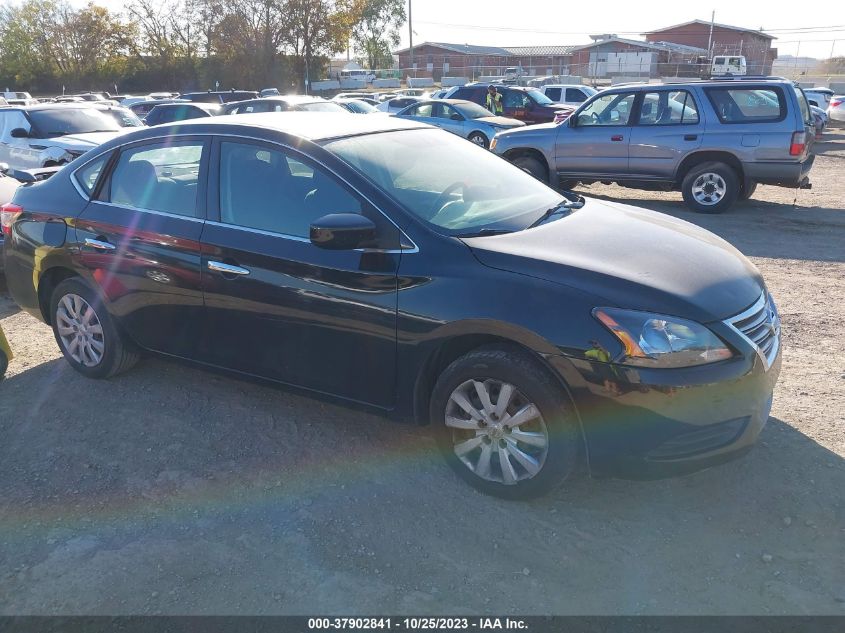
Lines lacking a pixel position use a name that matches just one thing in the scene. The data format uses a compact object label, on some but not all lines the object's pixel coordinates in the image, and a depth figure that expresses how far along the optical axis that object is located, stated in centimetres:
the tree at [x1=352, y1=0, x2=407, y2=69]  8106
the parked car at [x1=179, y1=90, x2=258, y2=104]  2703
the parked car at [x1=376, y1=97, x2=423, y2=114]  2265
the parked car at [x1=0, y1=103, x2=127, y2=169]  1161
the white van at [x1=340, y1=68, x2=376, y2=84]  6507
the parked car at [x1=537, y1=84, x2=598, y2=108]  2491
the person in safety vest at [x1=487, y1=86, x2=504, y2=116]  1925
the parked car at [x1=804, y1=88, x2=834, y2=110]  2512
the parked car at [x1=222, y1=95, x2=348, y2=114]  1473
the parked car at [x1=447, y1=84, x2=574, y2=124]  1986
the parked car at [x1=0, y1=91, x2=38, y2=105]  3659
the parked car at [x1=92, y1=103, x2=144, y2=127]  1348
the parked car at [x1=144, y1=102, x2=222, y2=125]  1692
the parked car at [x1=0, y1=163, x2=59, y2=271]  688
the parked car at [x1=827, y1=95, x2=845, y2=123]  2486
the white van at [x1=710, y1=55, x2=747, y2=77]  4234
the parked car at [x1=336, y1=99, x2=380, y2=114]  1986
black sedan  296
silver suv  974
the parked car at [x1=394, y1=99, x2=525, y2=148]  1603
